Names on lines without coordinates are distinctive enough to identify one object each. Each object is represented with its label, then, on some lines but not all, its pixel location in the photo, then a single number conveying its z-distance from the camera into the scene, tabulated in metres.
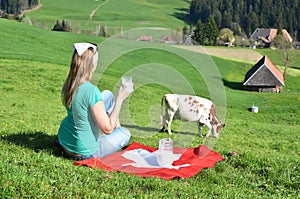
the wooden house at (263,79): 53.50
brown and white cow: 13.75
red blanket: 6.53
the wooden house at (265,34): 132.50
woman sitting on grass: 6.54
